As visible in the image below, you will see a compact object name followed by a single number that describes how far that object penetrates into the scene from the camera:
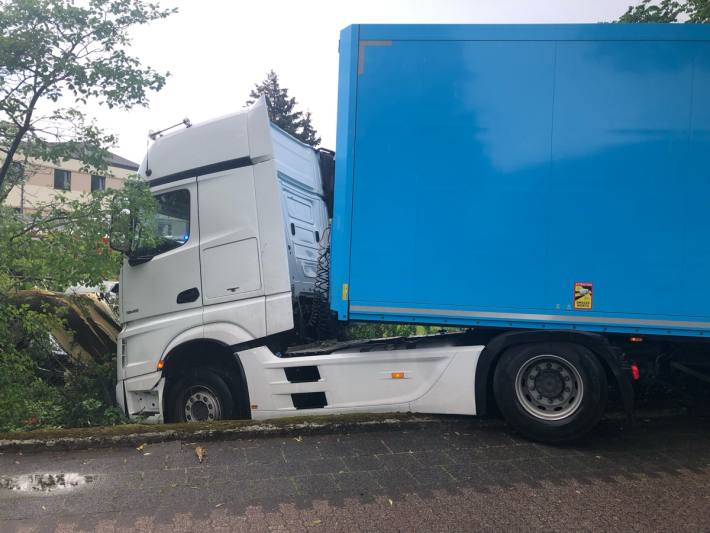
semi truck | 4.41
